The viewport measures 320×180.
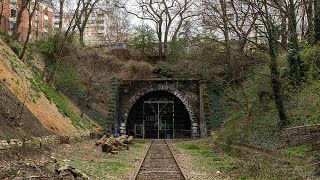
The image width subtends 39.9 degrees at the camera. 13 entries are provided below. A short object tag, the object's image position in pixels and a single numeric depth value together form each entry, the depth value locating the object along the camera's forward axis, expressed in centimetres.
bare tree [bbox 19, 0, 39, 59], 2640
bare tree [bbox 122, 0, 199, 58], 4616
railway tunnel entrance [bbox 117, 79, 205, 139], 3650
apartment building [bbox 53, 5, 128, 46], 5426
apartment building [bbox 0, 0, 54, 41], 3263
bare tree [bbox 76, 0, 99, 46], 3122
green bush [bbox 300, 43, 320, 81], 1440
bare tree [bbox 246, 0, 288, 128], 1678
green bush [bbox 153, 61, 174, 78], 4081
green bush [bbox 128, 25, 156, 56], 4469
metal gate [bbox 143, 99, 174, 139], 3928
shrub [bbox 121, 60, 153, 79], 4134
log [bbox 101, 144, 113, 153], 1855
